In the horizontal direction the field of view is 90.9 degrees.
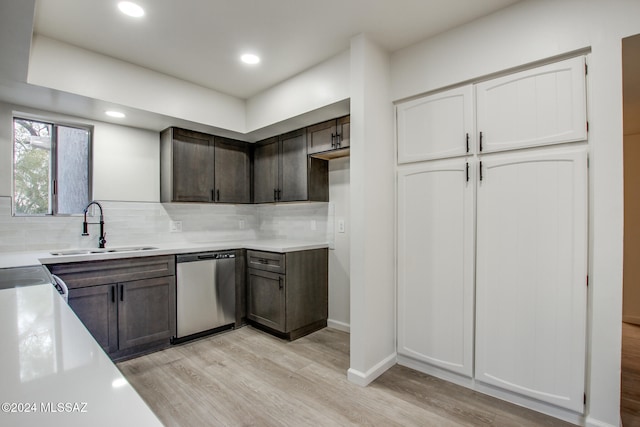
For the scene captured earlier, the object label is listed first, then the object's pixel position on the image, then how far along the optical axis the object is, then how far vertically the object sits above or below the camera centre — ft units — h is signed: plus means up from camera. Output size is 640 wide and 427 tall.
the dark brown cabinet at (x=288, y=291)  9.92 -2.64
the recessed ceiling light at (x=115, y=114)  9.07 +2.86
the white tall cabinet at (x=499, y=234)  5.90 -0.48
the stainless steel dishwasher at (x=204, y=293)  9.61 -2.62
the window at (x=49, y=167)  8.83 +1.30
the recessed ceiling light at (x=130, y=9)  6.40 +4.21
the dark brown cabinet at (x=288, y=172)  10.56 +1.41
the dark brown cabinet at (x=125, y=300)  7.88 -2.41
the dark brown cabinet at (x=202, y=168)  10.53 +1.56
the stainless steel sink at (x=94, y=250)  8.68 -1.17
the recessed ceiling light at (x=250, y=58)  8.46 +4.20
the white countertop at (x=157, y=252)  7.11 -1.14
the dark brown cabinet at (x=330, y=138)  9.29 +2.27
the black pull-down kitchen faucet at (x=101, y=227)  9.42 -0.49
